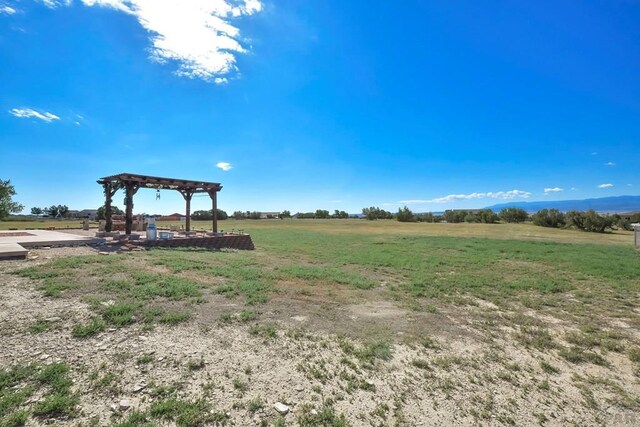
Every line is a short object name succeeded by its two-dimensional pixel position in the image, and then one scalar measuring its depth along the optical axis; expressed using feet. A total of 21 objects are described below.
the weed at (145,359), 11.41
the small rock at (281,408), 9.48
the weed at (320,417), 9.07
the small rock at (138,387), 9.85
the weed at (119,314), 14.24
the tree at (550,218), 115.96
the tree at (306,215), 190.19
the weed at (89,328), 12.89
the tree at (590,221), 100.37
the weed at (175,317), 14.97
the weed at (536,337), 15.25
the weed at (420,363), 12.71
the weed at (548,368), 12.85
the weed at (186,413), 8.70
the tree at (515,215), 140.87
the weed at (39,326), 12.89
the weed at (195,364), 11.32
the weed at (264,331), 14.55
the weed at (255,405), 9.50
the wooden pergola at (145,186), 42.75
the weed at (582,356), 13.84
